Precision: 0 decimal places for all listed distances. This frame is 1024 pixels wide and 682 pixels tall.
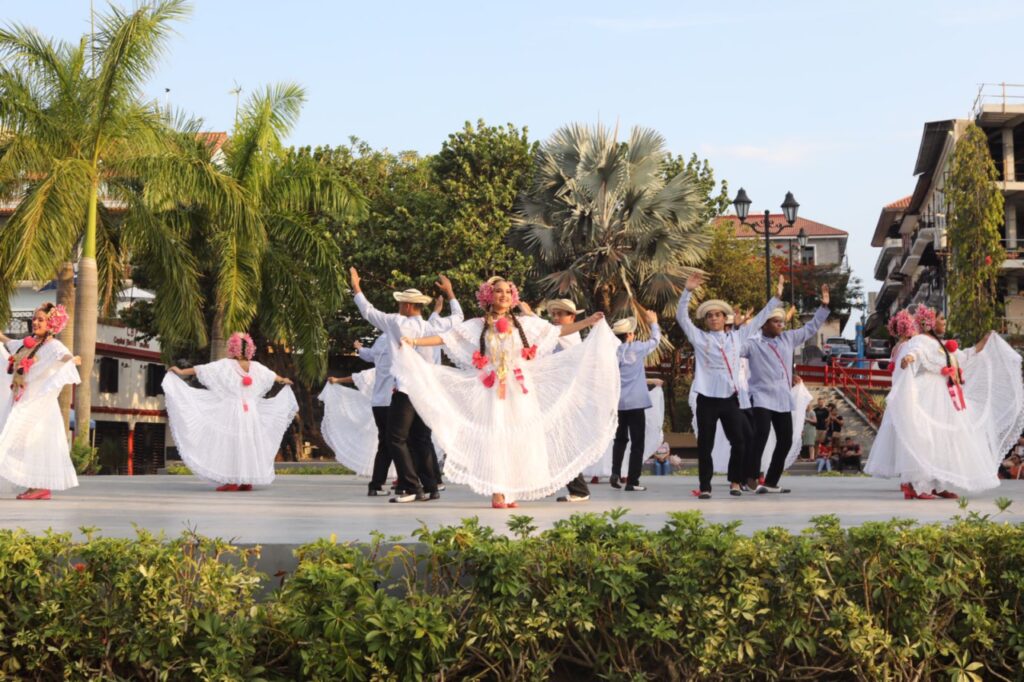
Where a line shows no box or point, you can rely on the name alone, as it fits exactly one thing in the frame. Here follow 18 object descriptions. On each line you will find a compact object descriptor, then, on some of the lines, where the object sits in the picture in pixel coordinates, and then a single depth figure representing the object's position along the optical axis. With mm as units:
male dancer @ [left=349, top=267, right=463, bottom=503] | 12508
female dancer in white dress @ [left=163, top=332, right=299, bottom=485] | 15828
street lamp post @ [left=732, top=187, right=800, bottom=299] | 32031
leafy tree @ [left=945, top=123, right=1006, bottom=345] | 39500
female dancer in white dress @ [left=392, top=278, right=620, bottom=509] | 10898
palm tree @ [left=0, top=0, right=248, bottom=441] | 23734
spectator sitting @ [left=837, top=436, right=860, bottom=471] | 30775
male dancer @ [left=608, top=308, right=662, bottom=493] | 15586
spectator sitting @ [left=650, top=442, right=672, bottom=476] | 27612
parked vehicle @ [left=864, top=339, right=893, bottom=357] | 60812
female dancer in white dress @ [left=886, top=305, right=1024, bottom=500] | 12469
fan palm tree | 32938
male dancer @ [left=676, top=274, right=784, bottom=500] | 13758
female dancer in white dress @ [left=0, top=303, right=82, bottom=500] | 12984
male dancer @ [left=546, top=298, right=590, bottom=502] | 12500
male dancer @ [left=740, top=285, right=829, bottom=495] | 14648
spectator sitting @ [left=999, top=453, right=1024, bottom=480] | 22547
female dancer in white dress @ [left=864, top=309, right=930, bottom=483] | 13062
